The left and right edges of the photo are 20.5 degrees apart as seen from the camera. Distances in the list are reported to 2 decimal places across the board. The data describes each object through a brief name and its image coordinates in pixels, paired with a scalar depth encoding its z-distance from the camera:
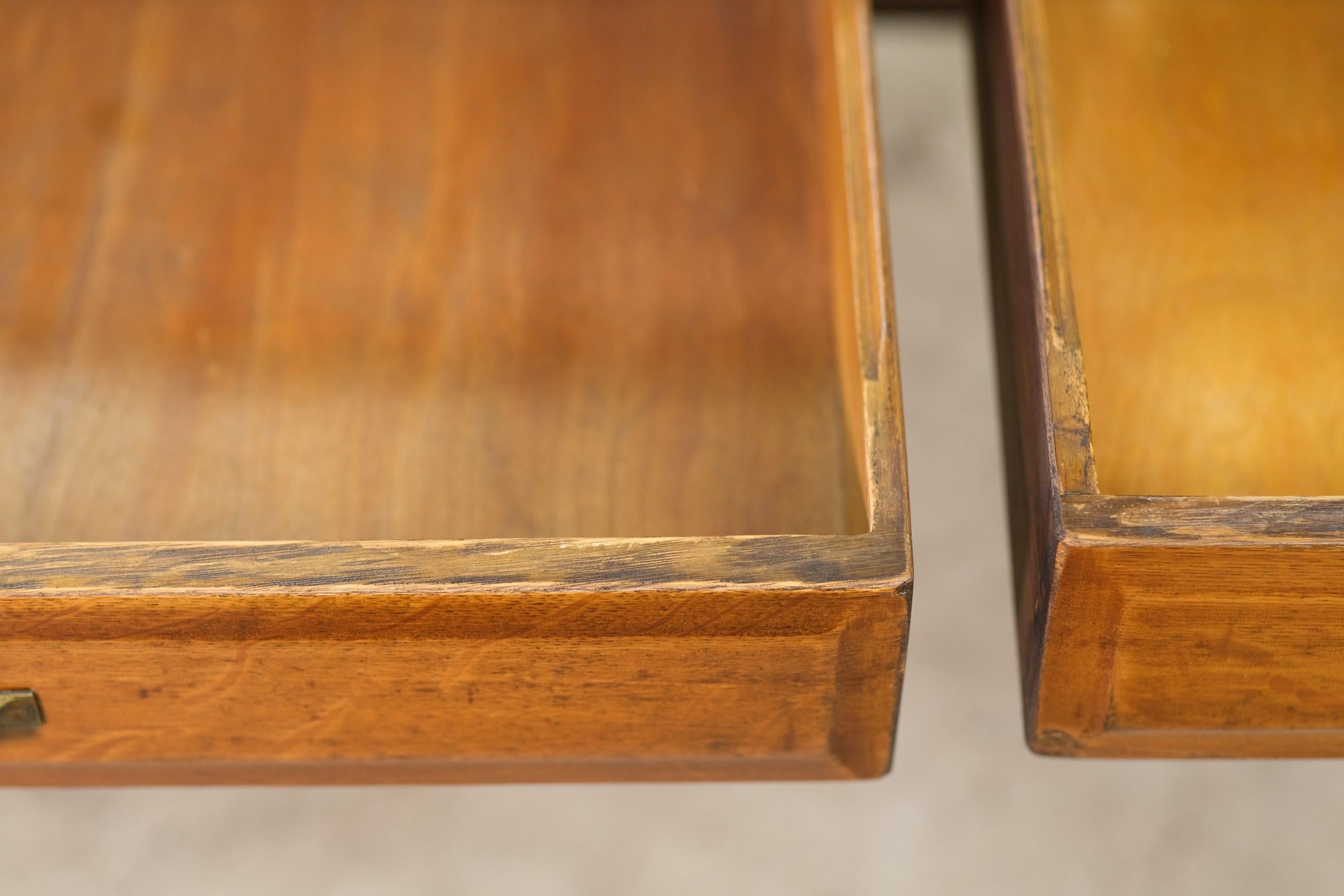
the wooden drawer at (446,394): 1.26
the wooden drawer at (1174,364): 1.26
